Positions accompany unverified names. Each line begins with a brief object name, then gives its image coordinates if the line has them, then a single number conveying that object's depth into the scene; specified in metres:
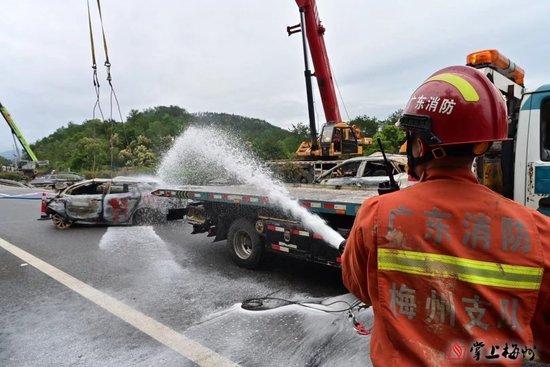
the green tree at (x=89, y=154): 49.53
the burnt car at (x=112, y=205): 10.95
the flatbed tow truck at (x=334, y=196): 4.04
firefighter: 1.16
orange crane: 12.91
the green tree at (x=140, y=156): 39.84
